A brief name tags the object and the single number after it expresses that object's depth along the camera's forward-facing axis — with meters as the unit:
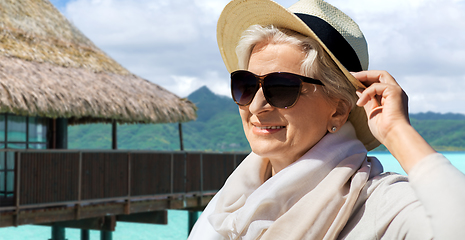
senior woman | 1.34
